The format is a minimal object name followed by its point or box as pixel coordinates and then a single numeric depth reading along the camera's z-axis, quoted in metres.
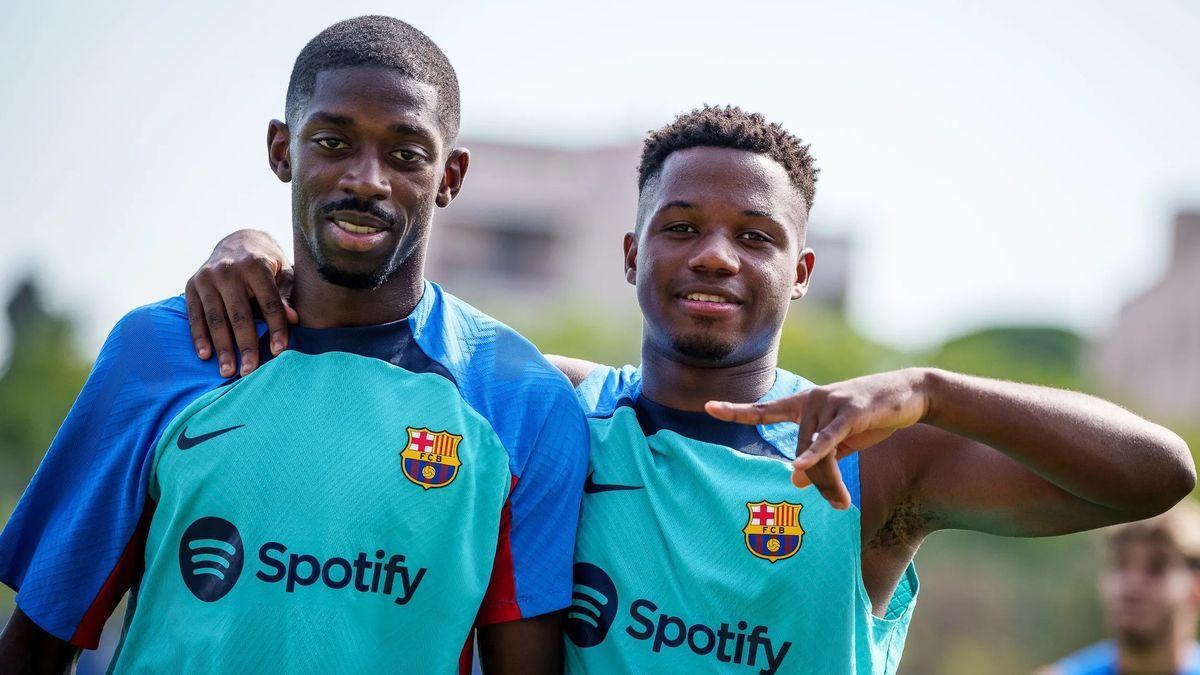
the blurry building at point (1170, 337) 34.12
